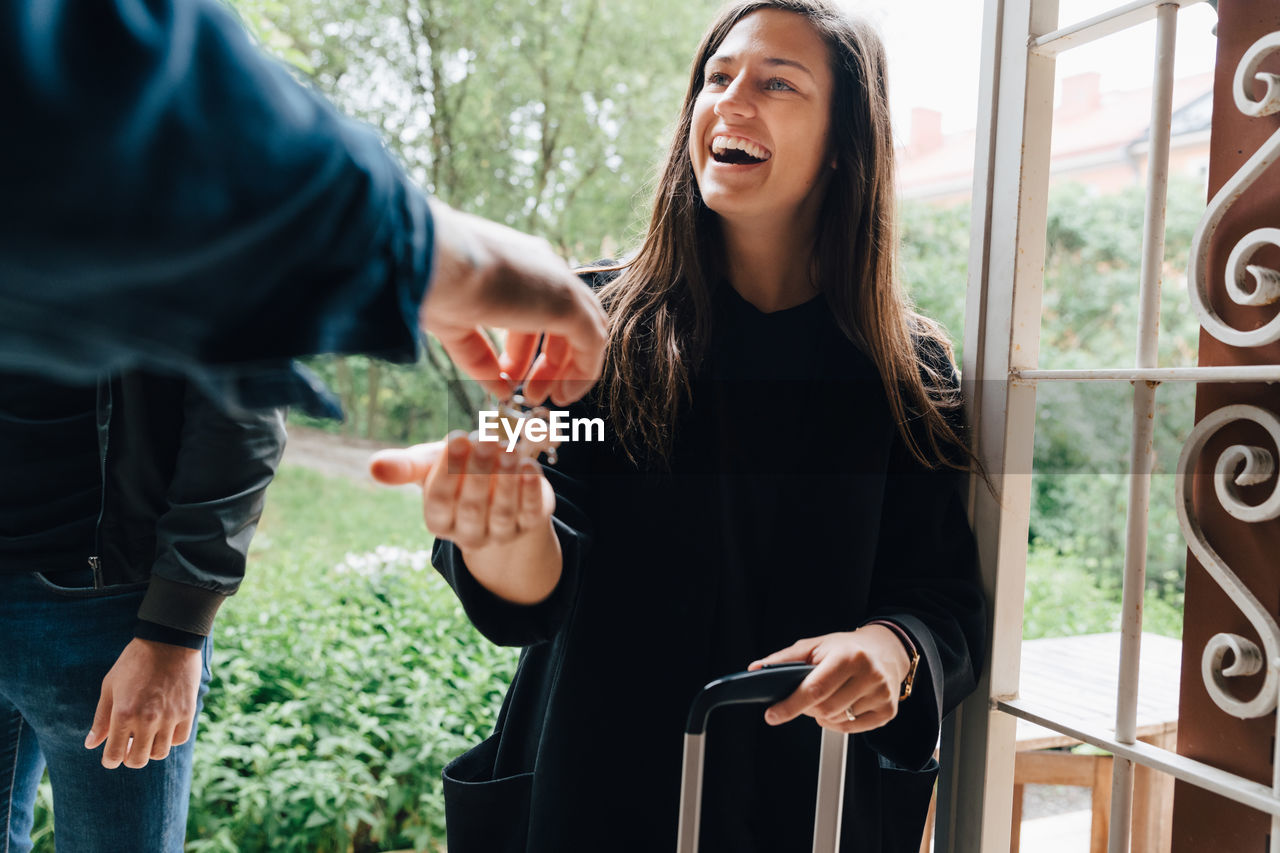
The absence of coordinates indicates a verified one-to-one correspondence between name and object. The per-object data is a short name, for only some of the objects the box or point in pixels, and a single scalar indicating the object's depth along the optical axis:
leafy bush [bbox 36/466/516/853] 2.57
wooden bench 1.97
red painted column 0.93
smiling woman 1.15
